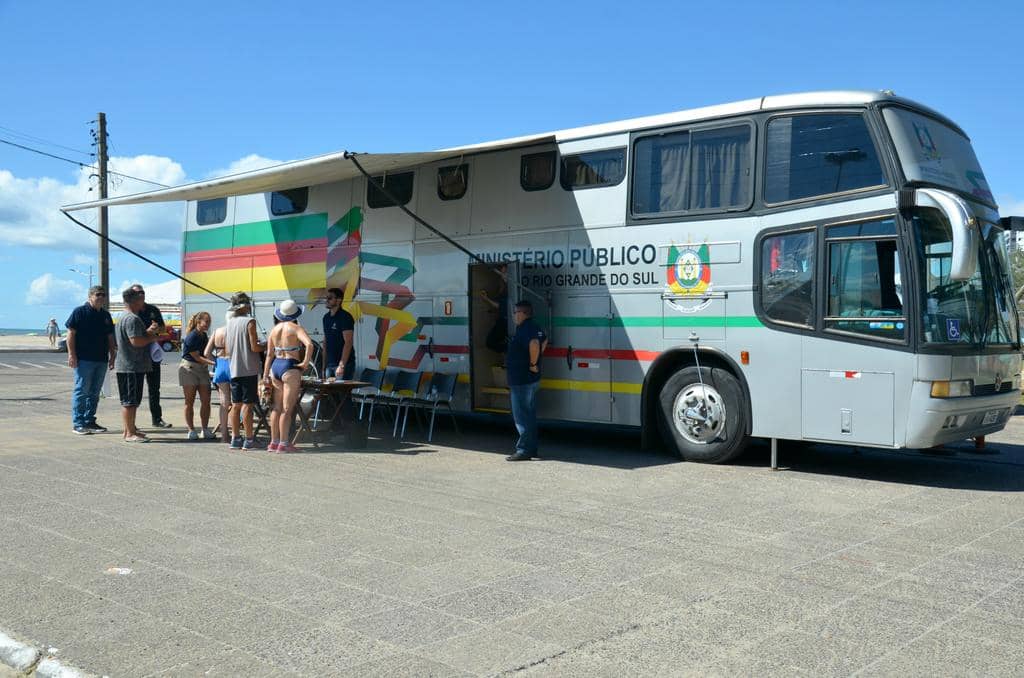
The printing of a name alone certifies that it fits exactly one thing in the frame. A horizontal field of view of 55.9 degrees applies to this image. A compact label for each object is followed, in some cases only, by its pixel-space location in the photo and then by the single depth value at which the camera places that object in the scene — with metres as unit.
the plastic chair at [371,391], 13.27
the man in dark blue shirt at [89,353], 12.26
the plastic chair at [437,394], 12.47
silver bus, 8.98
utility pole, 29.91
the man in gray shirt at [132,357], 12.12
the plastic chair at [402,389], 12.95
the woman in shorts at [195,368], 12.21
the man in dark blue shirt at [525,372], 10.79
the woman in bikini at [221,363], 11.84
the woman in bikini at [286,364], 11.05
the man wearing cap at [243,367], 11.38
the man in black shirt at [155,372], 12.84
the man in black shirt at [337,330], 12.48
